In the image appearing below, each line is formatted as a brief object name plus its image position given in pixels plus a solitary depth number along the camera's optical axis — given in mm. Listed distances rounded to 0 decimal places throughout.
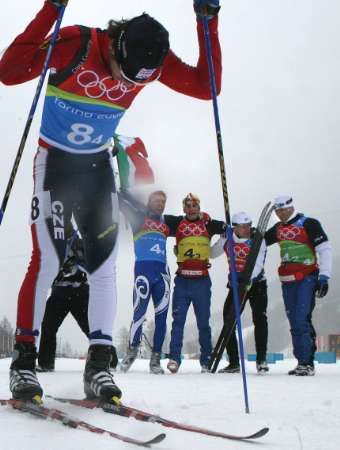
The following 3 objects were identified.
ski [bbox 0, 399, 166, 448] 1851
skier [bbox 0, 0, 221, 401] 2828
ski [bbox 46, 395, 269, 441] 2027
